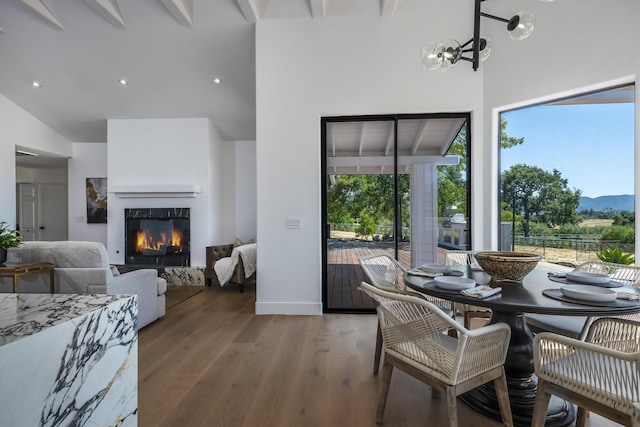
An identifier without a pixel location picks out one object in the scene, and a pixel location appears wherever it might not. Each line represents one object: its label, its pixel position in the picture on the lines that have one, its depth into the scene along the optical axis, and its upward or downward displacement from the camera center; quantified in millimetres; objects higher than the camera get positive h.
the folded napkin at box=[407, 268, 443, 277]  2100 -425
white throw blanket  4480 -770
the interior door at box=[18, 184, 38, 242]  7375 +62
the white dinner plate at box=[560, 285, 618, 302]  1458 -412
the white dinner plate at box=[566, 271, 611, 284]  1815 -402
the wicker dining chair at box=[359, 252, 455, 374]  2449 -490
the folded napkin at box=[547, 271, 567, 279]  2009 -425
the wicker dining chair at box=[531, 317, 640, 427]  1166 -687
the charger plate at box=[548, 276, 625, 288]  1768 -429
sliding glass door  3705 +289
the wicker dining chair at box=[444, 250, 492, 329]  2544 -442
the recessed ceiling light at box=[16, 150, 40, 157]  5531 +1140
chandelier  1943 +1164
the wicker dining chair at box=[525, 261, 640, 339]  1894 -721
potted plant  2932 -291
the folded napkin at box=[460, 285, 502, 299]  1579 -423
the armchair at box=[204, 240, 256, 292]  4539 -841
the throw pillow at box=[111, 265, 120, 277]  3110 -605
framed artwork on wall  6188 +264
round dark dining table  1484 -737
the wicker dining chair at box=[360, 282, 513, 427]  1412 -690
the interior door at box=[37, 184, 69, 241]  7562 +37
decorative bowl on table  1831 -329
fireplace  5457 -414
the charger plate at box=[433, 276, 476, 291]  1723 -414
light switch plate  3621 -121
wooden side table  2752 -521
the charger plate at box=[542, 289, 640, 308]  1429 -436
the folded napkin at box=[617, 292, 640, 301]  1504 -422
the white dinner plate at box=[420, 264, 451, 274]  2161 -408
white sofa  2855 -545
